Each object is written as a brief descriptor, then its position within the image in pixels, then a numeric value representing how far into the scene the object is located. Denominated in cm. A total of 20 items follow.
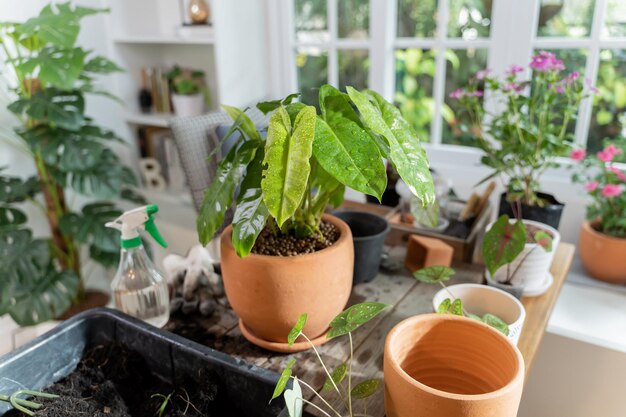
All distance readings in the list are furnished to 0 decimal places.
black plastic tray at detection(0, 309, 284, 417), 72
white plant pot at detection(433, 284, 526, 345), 89
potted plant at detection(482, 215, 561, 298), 96
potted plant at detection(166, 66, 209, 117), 234
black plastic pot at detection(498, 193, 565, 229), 125
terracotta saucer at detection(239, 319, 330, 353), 87
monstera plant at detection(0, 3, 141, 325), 161
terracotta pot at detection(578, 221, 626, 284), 151
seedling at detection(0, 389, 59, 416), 69
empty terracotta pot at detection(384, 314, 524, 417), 59
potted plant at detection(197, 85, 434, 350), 64
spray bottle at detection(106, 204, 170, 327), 92
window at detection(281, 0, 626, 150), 175
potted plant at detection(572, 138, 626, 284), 148
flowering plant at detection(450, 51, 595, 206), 111
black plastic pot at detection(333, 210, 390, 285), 105
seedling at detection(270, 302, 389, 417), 68
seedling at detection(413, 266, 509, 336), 80
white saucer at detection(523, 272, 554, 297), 107
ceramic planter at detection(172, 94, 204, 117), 237
